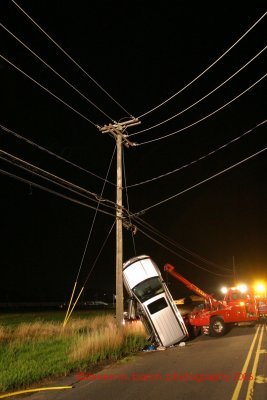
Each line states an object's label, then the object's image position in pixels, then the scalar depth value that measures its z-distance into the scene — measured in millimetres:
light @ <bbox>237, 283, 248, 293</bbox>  19219
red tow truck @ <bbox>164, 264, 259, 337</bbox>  17516
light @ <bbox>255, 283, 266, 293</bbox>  21491
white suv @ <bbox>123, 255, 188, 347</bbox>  14906
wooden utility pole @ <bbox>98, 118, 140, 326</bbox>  16672
